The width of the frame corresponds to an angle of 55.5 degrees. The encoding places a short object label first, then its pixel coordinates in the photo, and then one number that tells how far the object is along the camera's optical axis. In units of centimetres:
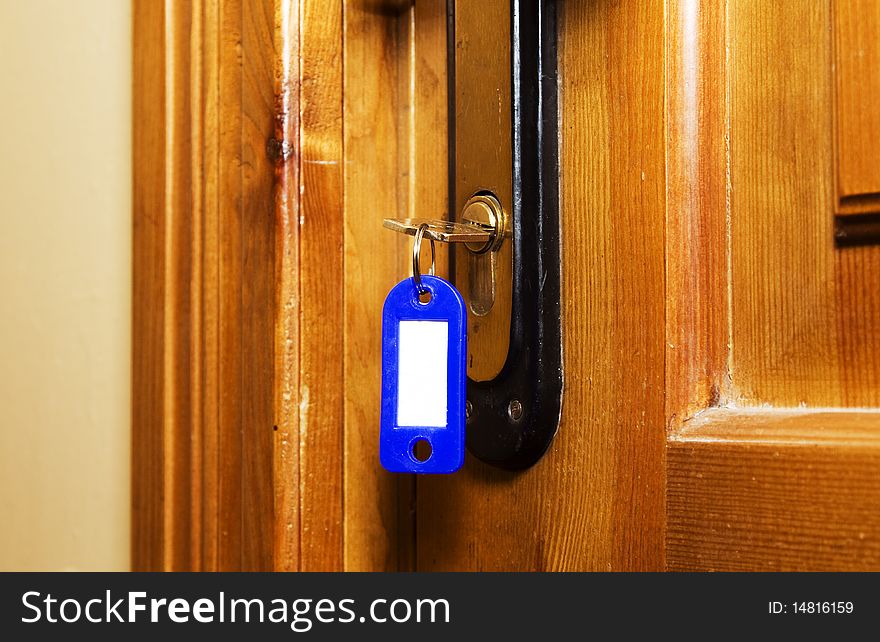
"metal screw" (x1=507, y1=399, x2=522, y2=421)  40
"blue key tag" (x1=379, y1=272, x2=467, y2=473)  39
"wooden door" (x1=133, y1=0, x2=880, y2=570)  33
